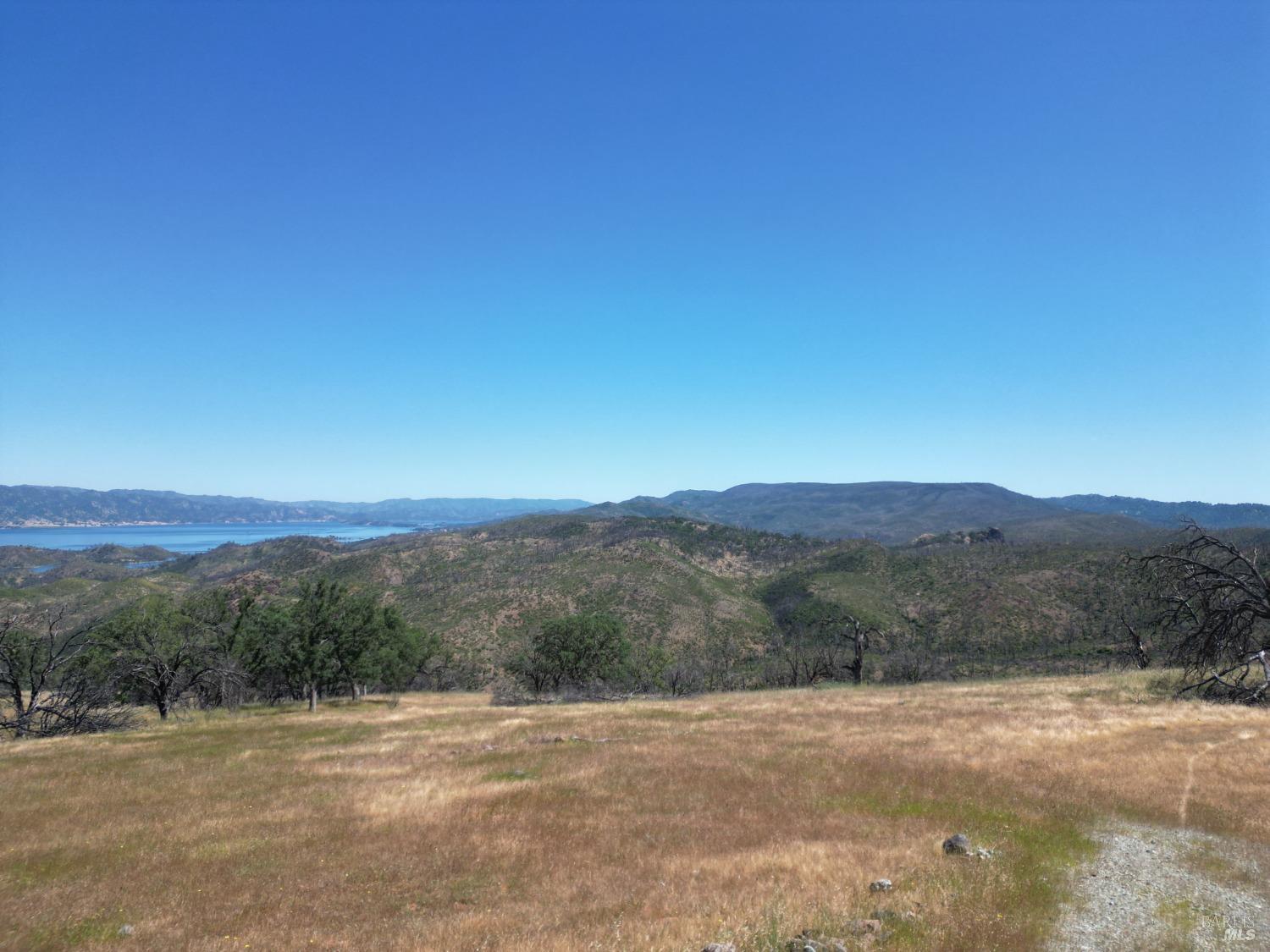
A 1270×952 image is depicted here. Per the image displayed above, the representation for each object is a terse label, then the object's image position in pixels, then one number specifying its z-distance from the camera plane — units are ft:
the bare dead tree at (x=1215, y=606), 85.76
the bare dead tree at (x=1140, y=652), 167.32
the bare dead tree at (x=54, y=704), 111.86
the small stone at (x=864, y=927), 28.96
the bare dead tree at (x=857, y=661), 182.60
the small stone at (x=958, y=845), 38.88
